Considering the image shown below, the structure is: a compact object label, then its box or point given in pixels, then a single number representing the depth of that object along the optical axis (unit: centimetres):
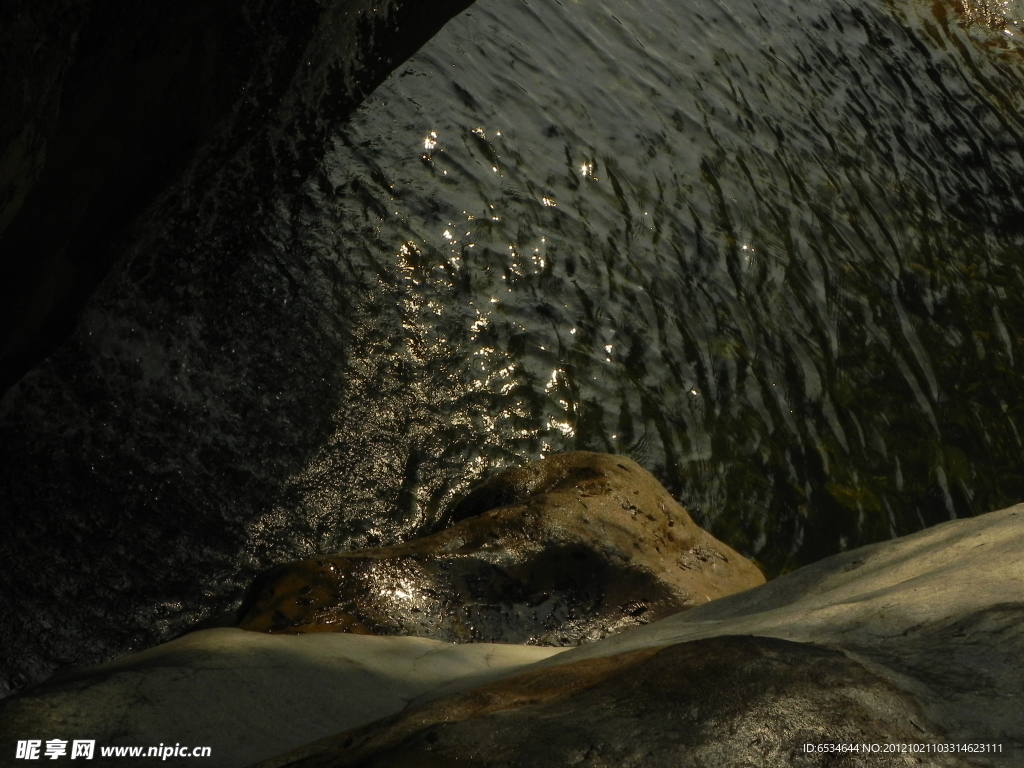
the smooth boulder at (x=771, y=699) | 489
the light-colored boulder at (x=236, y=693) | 618
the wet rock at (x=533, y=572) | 898
